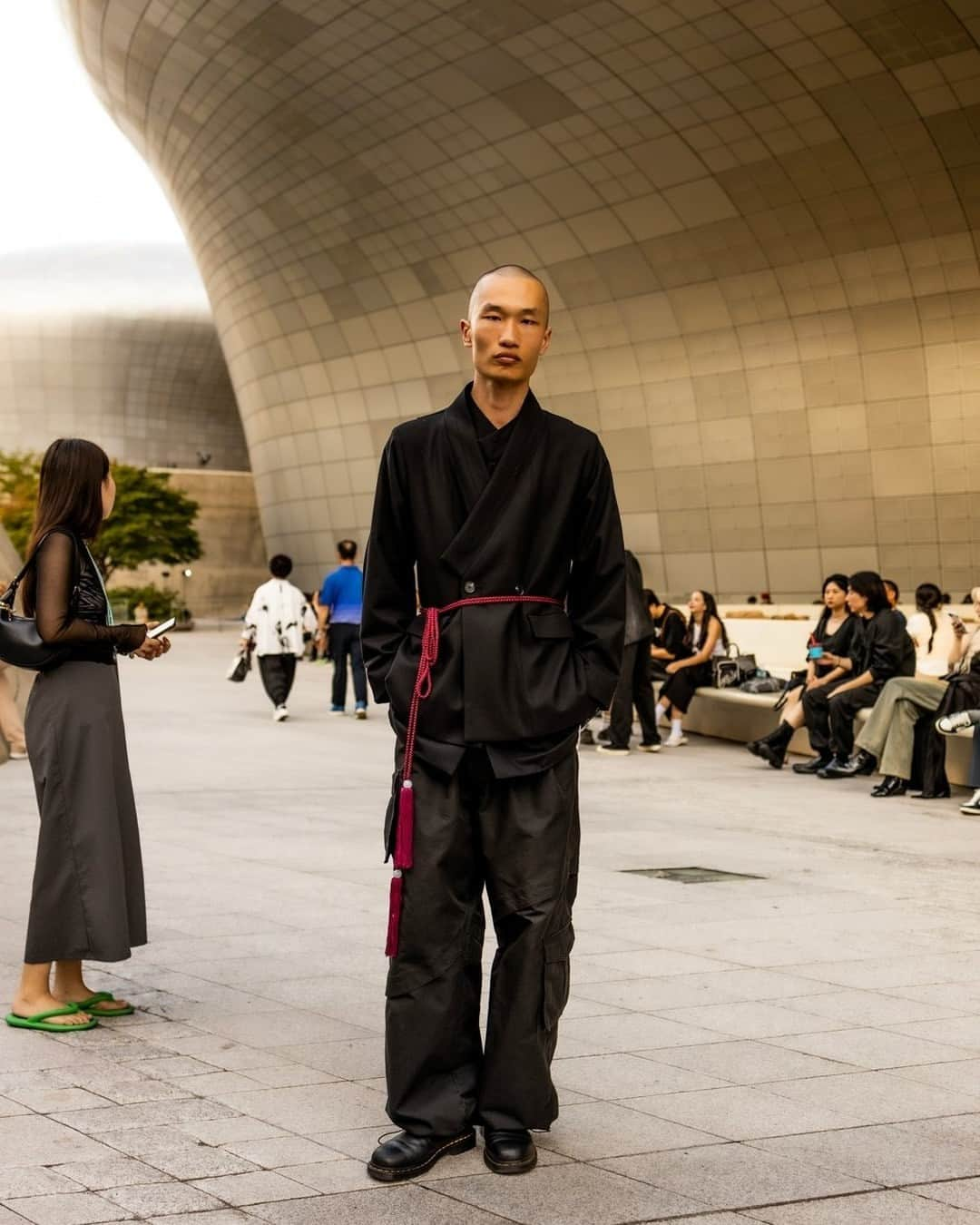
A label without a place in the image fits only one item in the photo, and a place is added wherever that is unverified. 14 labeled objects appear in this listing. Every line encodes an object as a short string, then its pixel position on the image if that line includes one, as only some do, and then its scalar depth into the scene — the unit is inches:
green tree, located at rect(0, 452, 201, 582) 2335.1
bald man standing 154.3
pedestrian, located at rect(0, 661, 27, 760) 472.1
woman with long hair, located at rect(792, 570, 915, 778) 512.7
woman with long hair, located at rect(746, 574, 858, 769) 545.3
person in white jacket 679.7
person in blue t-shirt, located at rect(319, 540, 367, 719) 727.1
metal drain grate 327.0
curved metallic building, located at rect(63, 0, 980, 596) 1044.5
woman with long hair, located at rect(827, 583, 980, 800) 477.7
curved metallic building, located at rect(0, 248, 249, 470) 2883.9
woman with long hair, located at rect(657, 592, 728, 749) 636.7
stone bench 623.2
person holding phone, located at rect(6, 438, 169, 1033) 202.7
